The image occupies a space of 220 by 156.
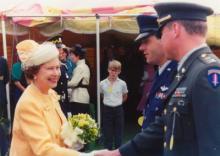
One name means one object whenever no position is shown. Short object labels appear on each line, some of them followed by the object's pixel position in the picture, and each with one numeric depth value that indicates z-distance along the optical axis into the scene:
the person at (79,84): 7.93
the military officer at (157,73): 3.45
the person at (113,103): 7.80
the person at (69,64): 8.32
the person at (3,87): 7.78
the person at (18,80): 8.14
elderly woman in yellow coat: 3.16
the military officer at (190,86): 2.23
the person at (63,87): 7.55
